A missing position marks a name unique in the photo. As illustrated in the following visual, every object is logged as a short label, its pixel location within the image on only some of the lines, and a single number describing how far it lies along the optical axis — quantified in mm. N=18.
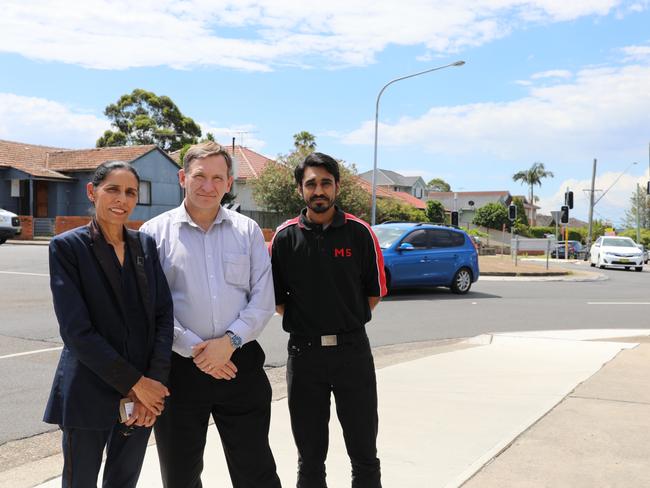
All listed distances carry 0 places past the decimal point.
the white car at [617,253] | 28938
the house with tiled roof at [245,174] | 43969
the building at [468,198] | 89062
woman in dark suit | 2604
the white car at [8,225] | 25750
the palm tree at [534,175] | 105250
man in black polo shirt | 3318
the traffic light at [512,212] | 29189
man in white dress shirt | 2959
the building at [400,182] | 76688
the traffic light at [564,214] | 29047
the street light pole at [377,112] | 26658
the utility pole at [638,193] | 50856
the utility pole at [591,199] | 48784
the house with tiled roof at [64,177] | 34719
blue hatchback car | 14383
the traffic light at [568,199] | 30562
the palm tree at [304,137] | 58344
